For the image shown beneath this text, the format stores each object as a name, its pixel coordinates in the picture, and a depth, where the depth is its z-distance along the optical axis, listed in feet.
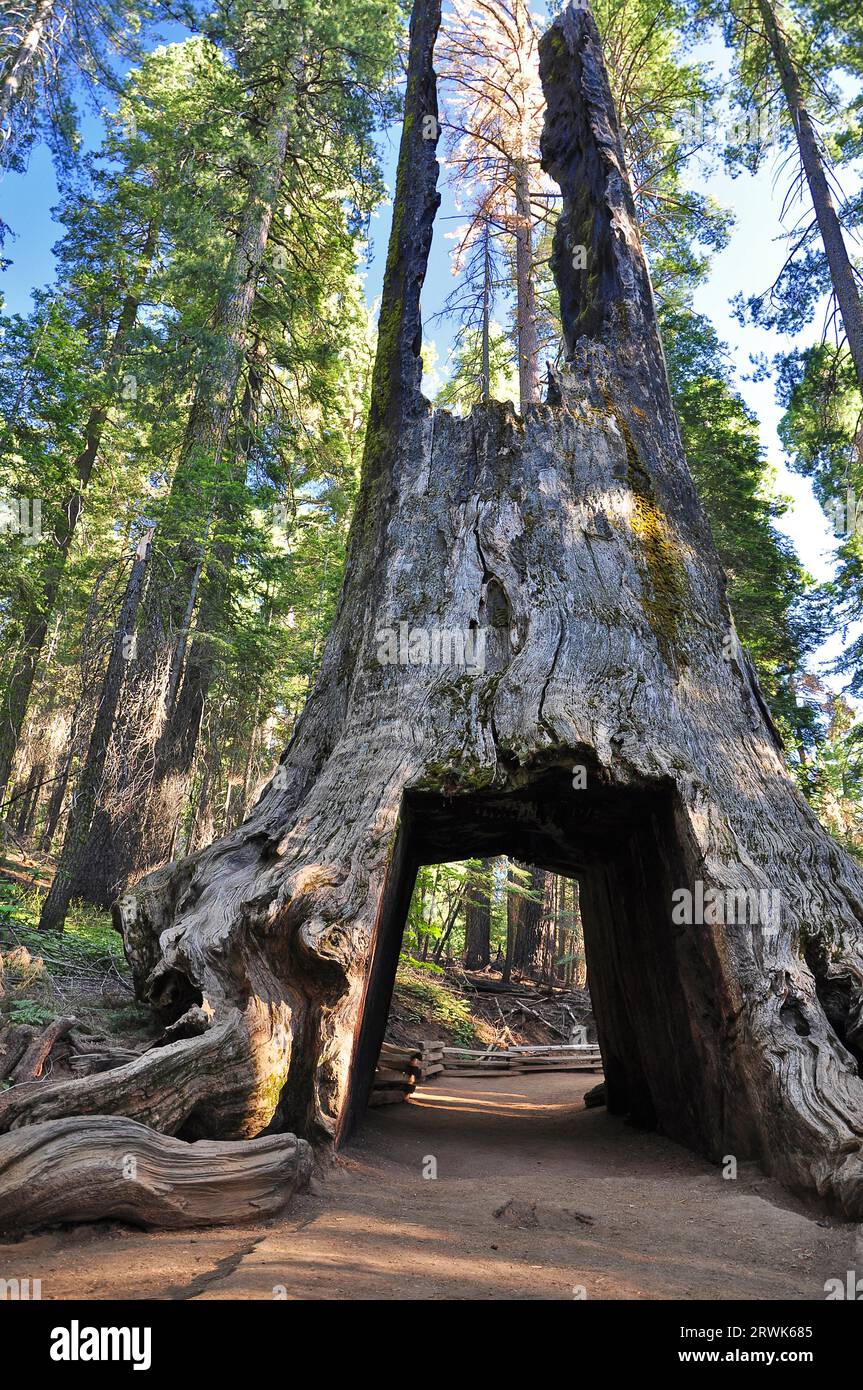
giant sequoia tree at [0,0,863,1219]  14.57
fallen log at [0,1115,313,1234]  10.19
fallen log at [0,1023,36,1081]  14.98
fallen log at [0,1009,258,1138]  11.52
